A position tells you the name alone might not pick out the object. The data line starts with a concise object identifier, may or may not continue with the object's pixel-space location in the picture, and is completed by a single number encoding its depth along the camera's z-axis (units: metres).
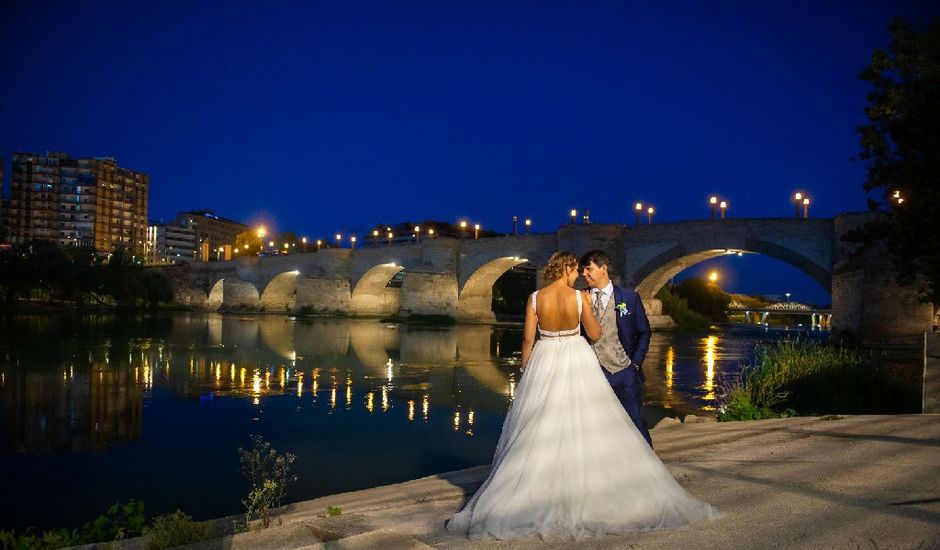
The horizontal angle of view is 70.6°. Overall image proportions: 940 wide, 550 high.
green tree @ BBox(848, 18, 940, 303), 11.32
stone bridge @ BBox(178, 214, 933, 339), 24.80
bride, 3.83
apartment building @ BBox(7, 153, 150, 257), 123.62
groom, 5.39
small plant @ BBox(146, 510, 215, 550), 3.82
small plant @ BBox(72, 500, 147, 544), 4.44
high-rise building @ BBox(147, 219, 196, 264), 148.12
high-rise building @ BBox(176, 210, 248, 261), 161.62
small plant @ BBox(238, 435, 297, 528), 4.27
